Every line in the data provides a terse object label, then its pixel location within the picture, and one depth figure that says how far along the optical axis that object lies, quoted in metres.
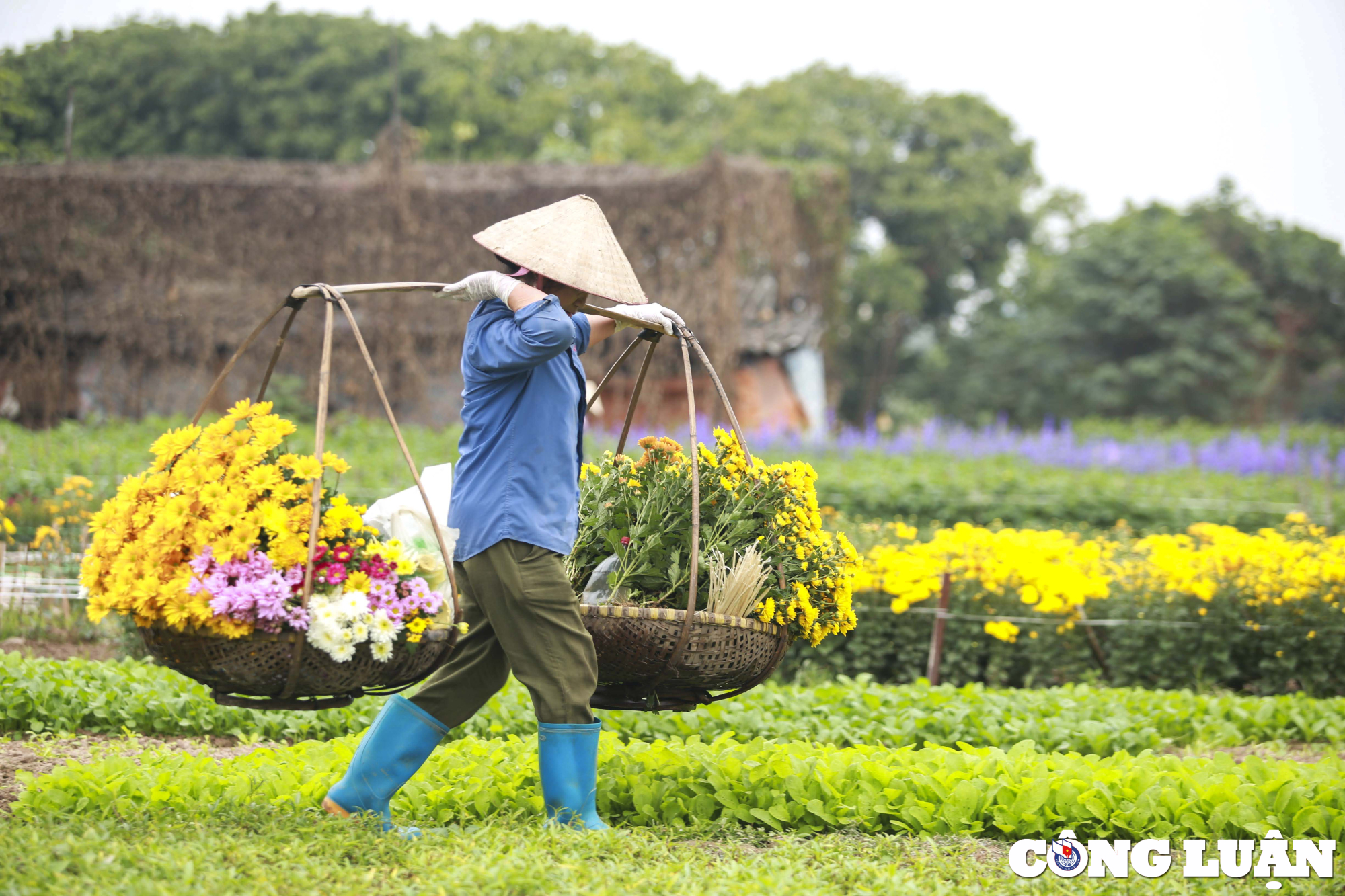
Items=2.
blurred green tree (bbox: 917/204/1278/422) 50.66
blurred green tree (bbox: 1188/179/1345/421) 55.31
